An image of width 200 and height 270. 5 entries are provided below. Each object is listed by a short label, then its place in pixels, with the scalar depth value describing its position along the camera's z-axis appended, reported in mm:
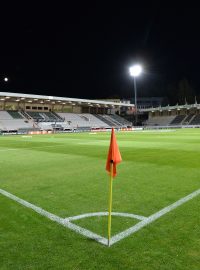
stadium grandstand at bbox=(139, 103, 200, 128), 59154
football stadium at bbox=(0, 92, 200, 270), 2590
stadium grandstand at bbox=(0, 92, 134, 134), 43349
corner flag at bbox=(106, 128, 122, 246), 3135
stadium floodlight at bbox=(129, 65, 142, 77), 46116
